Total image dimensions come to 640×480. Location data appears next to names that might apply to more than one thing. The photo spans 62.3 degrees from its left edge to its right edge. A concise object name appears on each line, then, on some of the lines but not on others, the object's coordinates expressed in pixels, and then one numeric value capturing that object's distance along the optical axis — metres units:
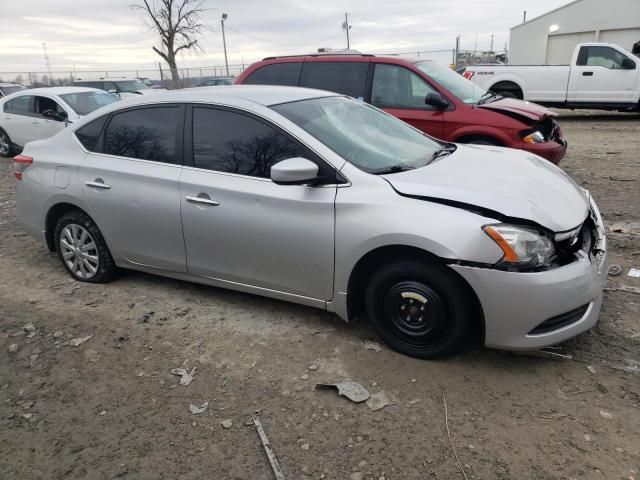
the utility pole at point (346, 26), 50.34
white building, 26.61
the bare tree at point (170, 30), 31.78
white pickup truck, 13.77
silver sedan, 2.98
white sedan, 10.62
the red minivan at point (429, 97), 6.34
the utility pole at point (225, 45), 38.82
